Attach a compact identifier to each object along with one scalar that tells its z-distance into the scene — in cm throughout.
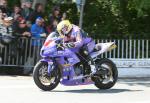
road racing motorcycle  1352
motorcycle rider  1370
